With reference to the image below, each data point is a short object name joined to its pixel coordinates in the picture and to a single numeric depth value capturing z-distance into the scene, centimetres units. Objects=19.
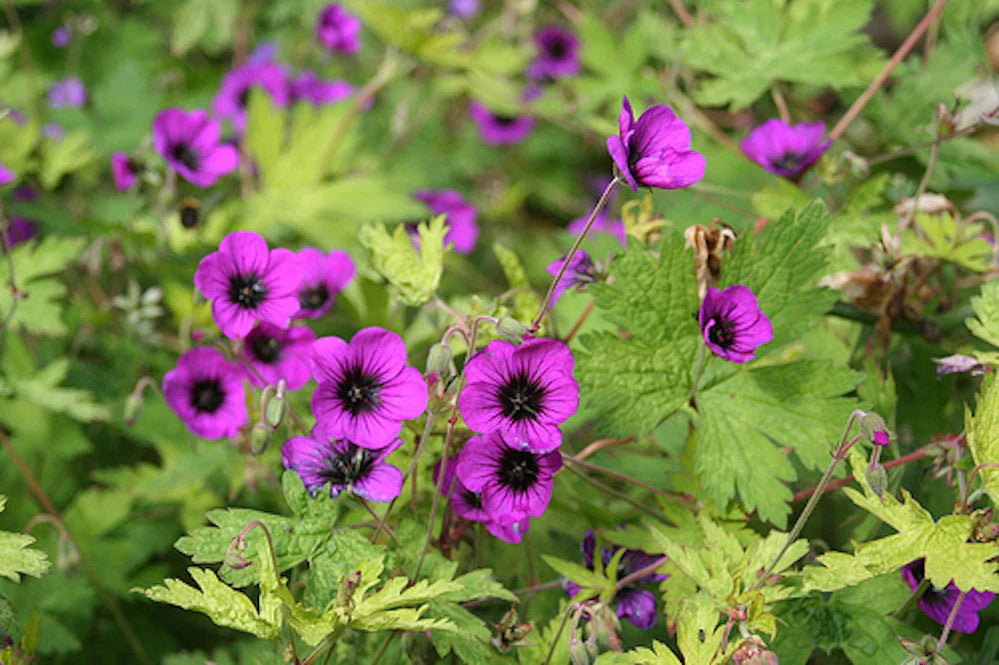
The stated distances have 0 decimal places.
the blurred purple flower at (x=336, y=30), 126
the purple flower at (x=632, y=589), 79
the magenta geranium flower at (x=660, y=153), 75
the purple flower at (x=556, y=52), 128
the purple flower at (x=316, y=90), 122
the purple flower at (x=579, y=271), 81
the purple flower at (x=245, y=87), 112
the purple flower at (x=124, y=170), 92
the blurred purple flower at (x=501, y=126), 137
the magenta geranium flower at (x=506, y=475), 76
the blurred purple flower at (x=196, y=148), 91
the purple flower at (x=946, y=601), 77
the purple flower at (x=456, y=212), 100
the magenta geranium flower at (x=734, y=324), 77
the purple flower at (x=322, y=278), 84
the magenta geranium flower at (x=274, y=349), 82
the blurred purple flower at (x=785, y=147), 88
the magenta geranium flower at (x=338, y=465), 76
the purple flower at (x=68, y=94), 118
